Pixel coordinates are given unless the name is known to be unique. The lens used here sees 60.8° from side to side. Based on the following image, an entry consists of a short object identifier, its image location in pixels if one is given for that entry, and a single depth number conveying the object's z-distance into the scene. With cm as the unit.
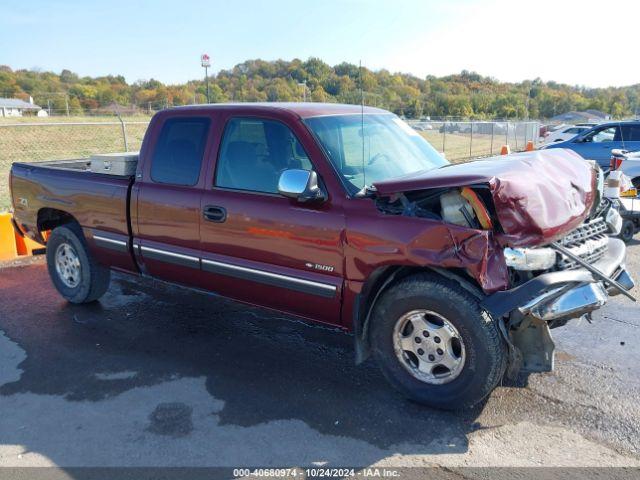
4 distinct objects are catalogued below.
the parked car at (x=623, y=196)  468
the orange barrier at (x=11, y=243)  737
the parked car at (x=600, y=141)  1362
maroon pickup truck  317
